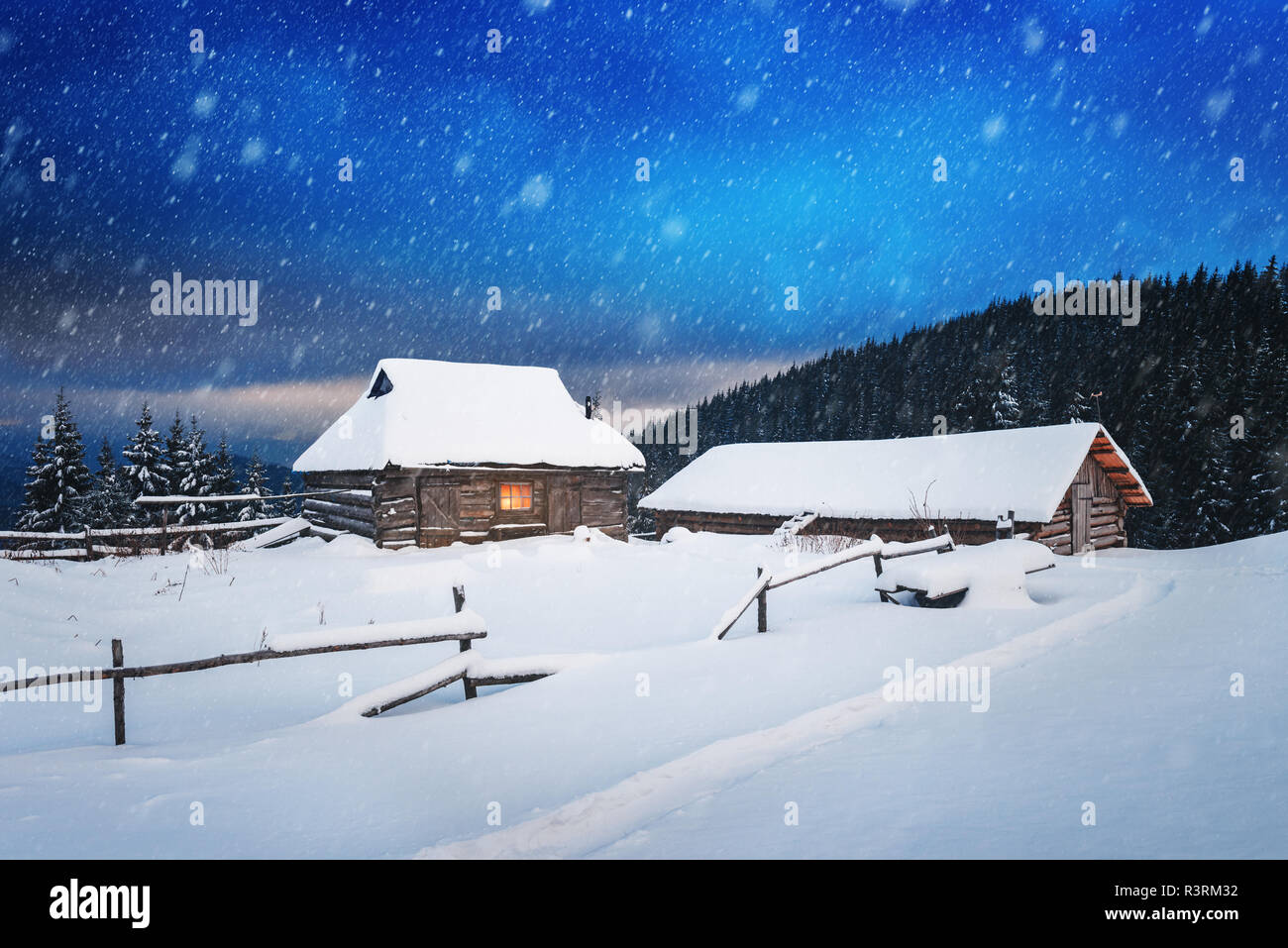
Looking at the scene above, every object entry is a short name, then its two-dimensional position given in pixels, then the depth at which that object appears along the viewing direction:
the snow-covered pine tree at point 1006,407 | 46.22
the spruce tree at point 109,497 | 38.88
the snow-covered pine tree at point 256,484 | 45.72
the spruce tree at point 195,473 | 42.34
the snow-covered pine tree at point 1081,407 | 47.62
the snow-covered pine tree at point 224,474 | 44.50
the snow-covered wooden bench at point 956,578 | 10.35
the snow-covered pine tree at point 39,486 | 36.56
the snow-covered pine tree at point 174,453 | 42.41
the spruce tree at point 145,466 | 40.41
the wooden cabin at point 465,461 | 19.33
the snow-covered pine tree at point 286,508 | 53.38
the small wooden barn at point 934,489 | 22.47
